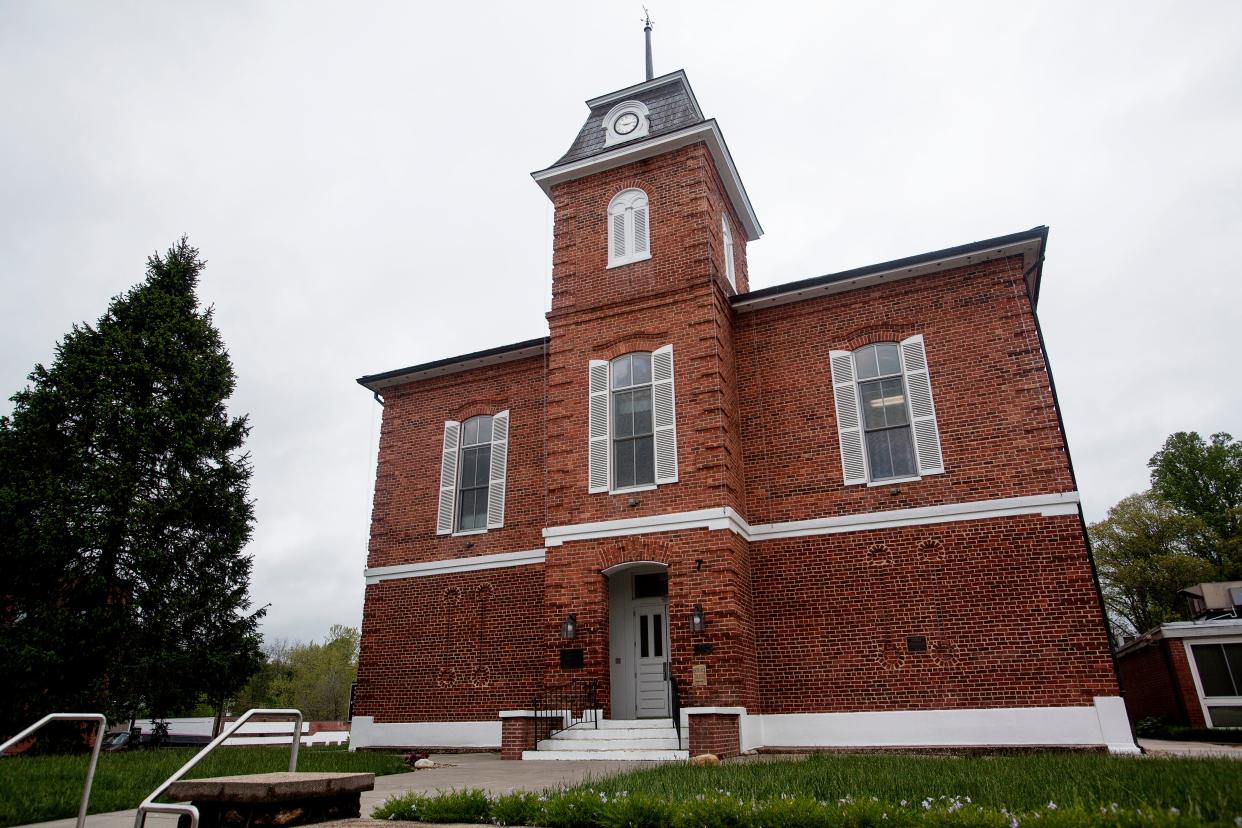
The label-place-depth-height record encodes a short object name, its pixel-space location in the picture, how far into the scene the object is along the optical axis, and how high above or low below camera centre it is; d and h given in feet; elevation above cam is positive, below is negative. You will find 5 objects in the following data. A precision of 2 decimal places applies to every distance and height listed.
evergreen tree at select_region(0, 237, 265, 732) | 46.93 +11.40
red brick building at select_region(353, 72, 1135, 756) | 39.65 +10.68
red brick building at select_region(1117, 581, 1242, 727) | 57.41 +1.50
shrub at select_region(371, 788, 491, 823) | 20.02 -2.66
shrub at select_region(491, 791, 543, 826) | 19.26 -2.64
